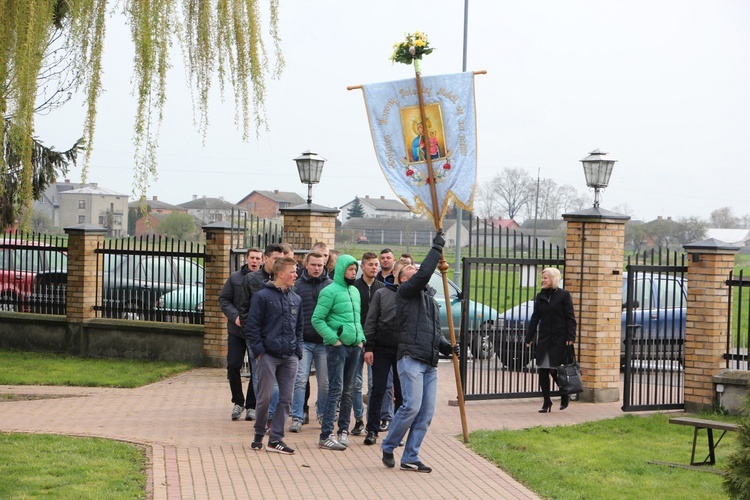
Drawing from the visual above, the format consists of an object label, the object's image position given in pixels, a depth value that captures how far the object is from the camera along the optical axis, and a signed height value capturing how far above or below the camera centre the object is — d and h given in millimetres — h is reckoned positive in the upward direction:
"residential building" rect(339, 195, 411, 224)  107188 +2760
